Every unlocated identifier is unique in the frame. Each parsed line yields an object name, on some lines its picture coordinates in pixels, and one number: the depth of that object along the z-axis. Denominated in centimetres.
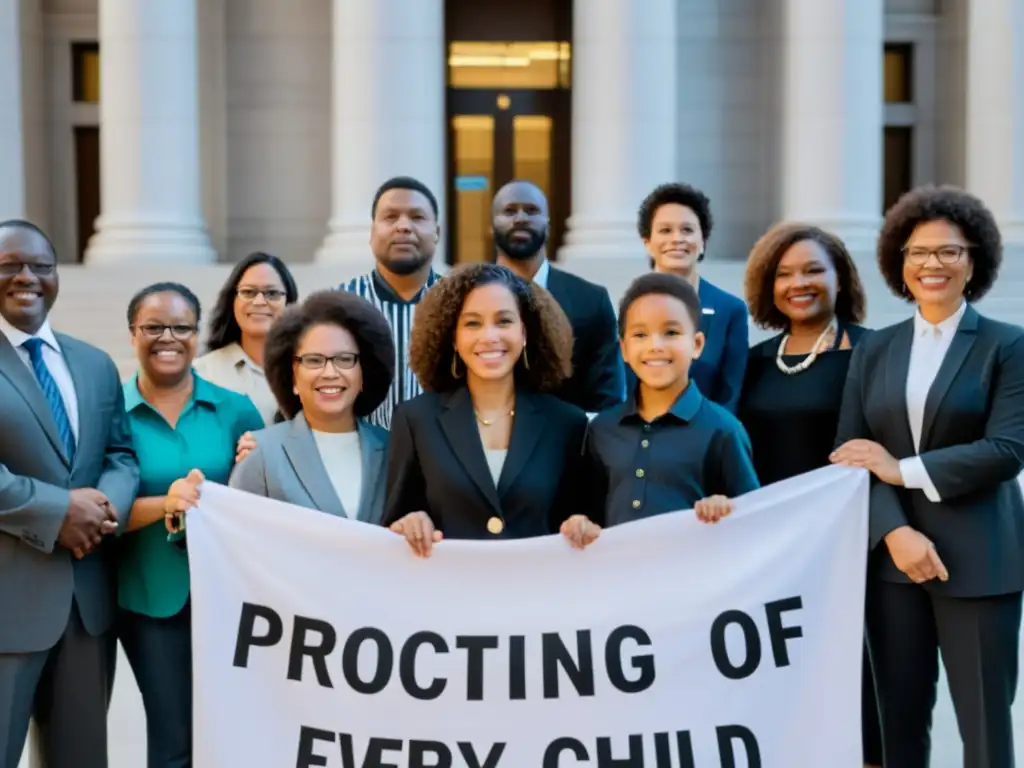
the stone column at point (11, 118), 2480
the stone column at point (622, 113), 2350
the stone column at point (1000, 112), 2514
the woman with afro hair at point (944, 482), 602
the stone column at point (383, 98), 2311
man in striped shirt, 768
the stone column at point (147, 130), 2372
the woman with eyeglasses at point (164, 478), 638
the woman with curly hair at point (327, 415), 618
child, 594
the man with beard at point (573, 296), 788
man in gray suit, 582
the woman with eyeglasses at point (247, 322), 804
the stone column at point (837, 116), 2416
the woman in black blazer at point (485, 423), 593
